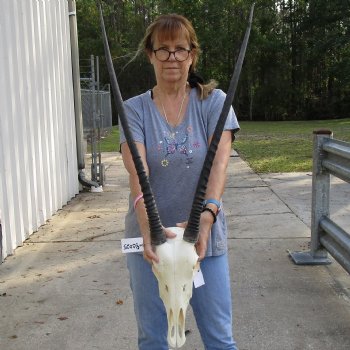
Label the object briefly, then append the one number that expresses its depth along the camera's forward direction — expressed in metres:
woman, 2.36
